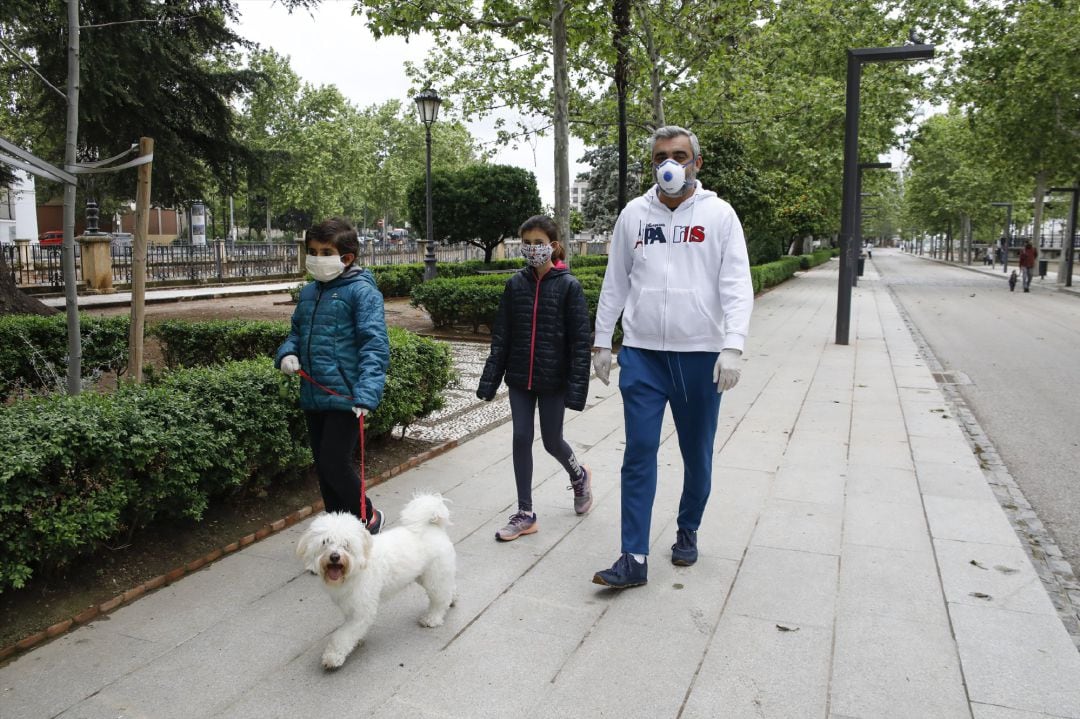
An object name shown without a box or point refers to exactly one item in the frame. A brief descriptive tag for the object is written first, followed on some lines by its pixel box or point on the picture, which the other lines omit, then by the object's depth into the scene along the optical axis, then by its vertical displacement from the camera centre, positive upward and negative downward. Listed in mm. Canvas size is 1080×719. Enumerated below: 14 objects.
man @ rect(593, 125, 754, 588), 3418 -182
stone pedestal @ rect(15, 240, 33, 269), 18922 +295
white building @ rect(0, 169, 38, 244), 42719 +2868
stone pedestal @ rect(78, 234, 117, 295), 19078 +90
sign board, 51812 +2876
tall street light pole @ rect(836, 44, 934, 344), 11672 +1872
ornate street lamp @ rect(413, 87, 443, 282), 18156 +3969
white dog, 2734 -1134
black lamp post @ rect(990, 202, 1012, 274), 41744 +2667
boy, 3461 -346
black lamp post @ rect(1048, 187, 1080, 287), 28219 +1122
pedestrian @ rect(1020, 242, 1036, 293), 27406 +432
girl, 4055 -387
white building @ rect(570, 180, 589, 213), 130262 +14396
